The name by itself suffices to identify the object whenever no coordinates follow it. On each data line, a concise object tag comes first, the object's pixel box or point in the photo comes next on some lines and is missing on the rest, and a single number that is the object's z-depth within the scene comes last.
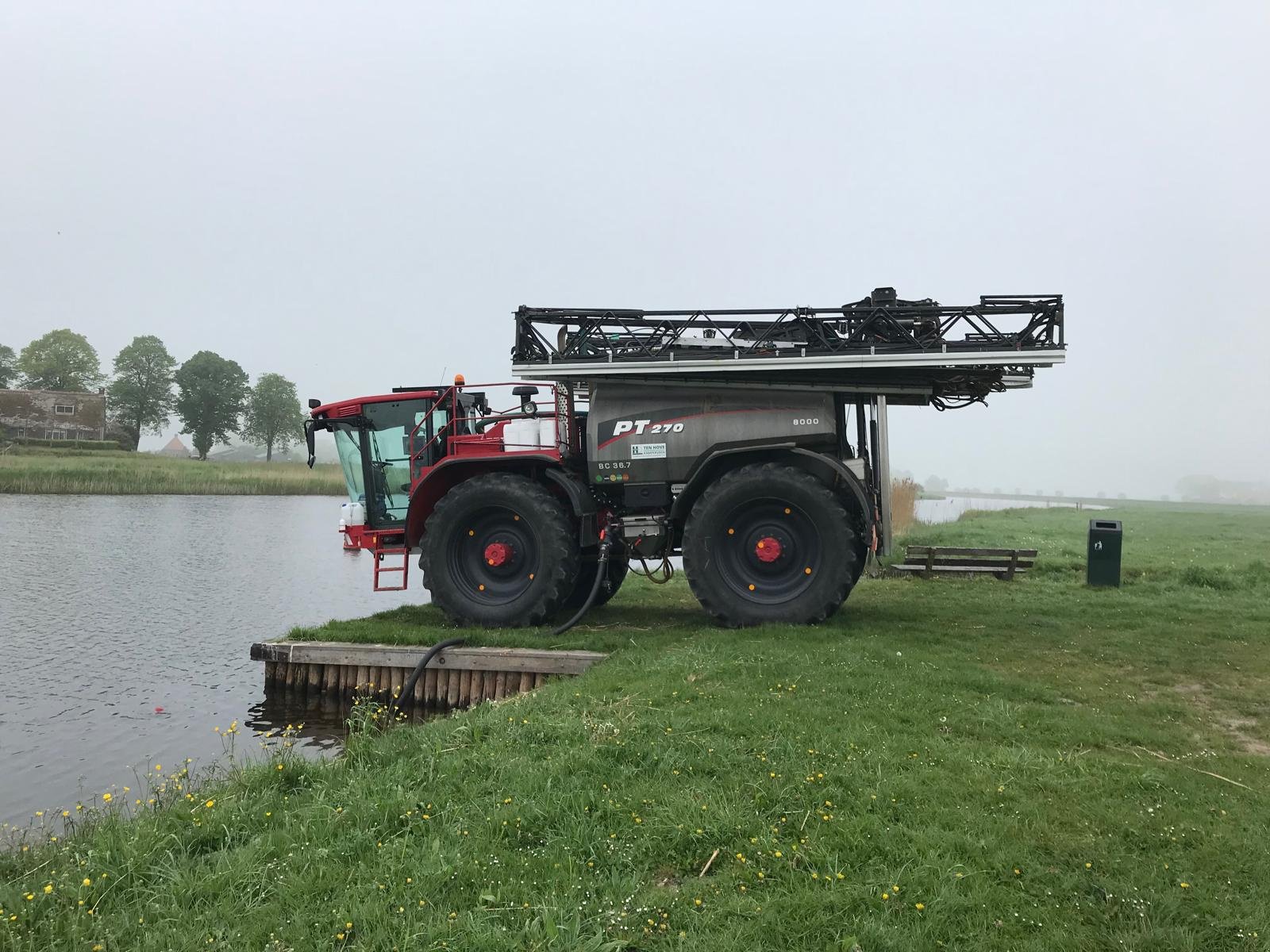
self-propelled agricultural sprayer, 9.00
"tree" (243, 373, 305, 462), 77.62
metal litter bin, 13.54
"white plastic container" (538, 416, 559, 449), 10.05
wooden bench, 15.21
